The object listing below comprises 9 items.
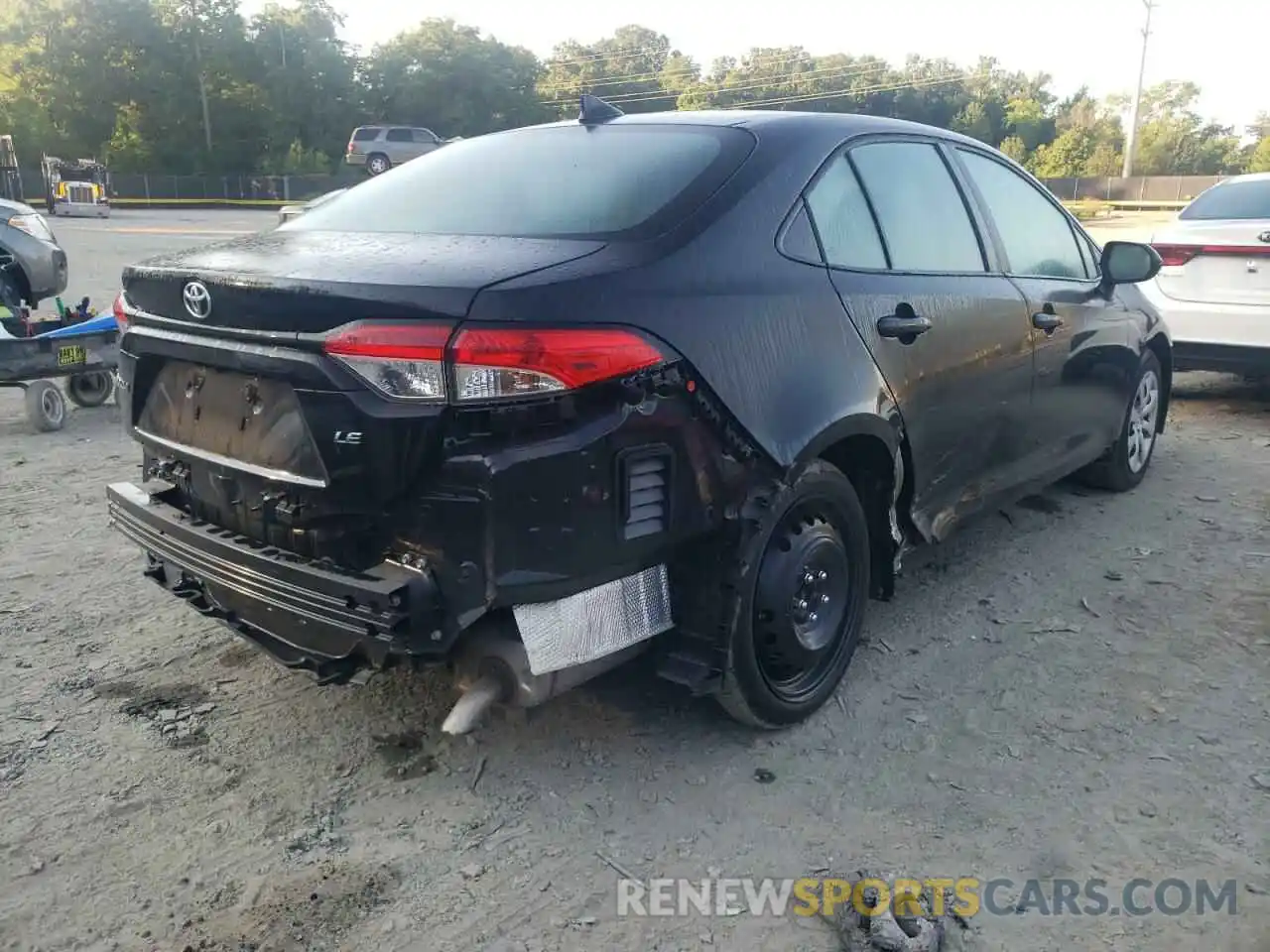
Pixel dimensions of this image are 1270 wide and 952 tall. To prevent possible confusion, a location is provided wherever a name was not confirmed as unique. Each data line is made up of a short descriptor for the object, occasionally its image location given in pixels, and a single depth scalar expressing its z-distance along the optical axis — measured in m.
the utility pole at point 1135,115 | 44.84
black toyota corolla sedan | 2.32
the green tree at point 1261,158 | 50.55
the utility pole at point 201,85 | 53.69
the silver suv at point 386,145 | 39.84
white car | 6.43
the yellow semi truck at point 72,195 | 30.81
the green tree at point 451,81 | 62.25
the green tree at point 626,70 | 84.39
